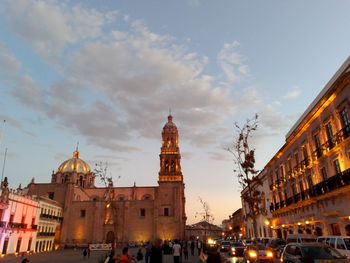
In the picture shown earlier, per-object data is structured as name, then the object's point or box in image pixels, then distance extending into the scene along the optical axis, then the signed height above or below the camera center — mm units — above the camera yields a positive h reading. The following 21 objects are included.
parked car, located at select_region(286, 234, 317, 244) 18962 +47
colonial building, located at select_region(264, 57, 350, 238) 19547 +5611
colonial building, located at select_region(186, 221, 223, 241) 94062 +2693
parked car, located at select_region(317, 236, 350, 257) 14635 -222
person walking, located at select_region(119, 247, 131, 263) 9102 -532
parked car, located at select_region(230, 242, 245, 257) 25741 -981
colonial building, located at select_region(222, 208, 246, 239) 68188 +3335
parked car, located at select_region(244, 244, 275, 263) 19391 -949
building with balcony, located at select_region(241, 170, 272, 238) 39953 +3669
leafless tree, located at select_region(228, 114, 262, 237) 28766 +7231
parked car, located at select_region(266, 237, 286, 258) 21794 -391
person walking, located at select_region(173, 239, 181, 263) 16672 -685
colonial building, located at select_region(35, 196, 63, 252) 49206 +2870
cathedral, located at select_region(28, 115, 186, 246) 60188 +5910
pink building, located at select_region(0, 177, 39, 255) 36269 +2514
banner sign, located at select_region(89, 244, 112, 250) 42875 -792
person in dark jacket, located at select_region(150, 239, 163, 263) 9719 -444
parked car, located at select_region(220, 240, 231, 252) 33281 -729
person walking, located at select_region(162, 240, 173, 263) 27025 -926
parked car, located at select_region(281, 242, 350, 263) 10825 -533
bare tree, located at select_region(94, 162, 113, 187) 41869 +8459
